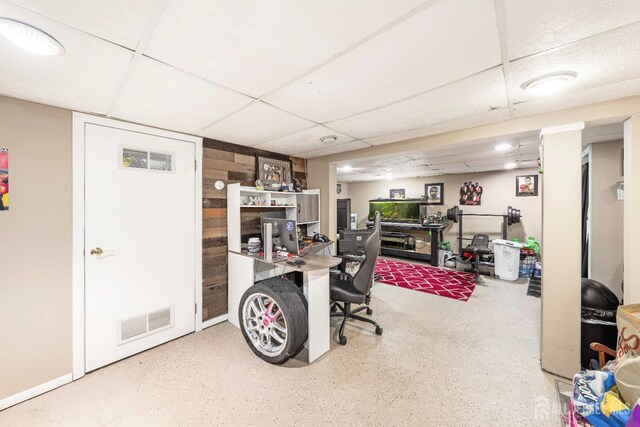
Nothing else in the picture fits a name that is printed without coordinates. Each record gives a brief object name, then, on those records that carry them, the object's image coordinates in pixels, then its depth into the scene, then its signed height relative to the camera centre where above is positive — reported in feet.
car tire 7.20 -3.41
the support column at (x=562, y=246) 6.70 -0.96
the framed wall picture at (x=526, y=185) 18.20 +1.96
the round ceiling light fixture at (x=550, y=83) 4.98 +2.74
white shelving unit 9.98 +0.26
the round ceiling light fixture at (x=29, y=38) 3.51 +2.62
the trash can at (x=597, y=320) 6.65 -2.93
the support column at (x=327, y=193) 13.02 +0.94
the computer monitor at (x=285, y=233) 9.08 -0.87
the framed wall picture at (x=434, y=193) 21.93 +1.63
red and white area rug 13.67 -4.33
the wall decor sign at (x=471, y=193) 20.17 +1.50
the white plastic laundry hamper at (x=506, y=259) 15.34 -2.99
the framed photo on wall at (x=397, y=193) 24.33 +1.78
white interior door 7.30 -1.04
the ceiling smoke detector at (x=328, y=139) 9.62 +2.87
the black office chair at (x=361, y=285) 8.24 -2.63
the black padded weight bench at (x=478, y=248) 15.78 -2.45
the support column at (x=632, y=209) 6.04 +0.07
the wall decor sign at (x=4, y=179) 5.92 +0.74
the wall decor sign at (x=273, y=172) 11.43 +1.91
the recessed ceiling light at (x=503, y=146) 10.50 +2.91
